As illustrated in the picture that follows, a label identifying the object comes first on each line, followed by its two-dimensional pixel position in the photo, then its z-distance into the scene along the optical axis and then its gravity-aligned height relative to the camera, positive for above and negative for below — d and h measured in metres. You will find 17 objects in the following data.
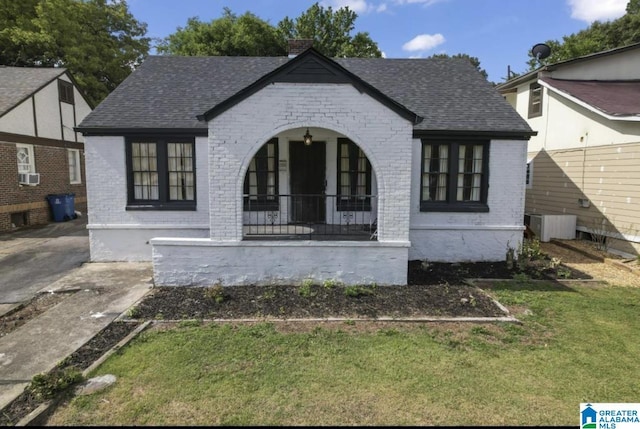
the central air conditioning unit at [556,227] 11.58 -1.33
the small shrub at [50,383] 3.77 -2.11
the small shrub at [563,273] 8.07 -1.96
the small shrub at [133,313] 5.79 -2.07
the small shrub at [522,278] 7.83 -1.99
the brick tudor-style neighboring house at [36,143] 13.55 +1.55
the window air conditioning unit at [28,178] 14.08 +0.09
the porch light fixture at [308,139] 8.49 +1.00
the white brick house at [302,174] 6.95 +0.22
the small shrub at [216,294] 6.40 -1.95
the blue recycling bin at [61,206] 15.25 -1.04
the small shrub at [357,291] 6.65 -1.96
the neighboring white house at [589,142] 9.95 +1.32
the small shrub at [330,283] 7.01 -1.91
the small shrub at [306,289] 6.65 -1.96
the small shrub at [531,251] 9.23 -1.67
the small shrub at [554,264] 8.58 -1.85
